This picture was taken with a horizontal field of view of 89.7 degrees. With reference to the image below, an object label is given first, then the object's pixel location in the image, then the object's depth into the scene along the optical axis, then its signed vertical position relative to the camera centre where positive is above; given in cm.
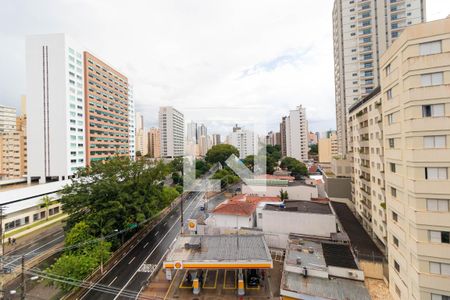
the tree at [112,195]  2273 -415
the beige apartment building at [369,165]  2003 -158
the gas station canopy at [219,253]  1591 -759
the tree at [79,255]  1549 -751
